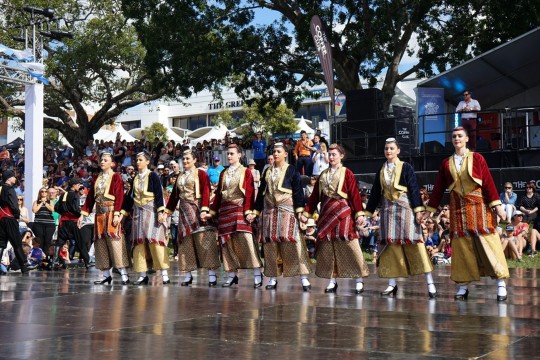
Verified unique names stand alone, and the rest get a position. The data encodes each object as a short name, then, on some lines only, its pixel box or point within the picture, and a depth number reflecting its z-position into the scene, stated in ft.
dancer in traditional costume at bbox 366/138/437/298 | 32.99
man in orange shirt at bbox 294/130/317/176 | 69.15
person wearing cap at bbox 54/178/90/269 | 52.39
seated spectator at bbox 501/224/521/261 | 52.26
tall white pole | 67.55
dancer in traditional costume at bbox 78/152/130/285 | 40.34
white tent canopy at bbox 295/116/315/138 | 150.71
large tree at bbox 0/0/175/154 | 118.93
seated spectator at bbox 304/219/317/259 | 54.70
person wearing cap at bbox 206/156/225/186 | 67.83
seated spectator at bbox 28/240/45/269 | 54.39
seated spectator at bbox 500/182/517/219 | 56.18
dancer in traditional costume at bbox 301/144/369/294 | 34.45
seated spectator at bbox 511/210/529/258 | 52.80
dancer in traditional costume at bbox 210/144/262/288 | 37.32
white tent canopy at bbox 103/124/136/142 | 138.66
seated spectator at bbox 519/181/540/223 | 56.39
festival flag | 75.51
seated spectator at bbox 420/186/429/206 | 54.29
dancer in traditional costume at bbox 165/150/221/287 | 38.45
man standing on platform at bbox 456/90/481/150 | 62.64
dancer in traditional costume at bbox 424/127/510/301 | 31.32
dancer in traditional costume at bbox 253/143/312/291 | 35.88
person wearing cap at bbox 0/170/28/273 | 48.11
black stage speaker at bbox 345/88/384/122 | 70.08
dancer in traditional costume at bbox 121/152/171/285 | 39.52
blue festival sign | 67.77
